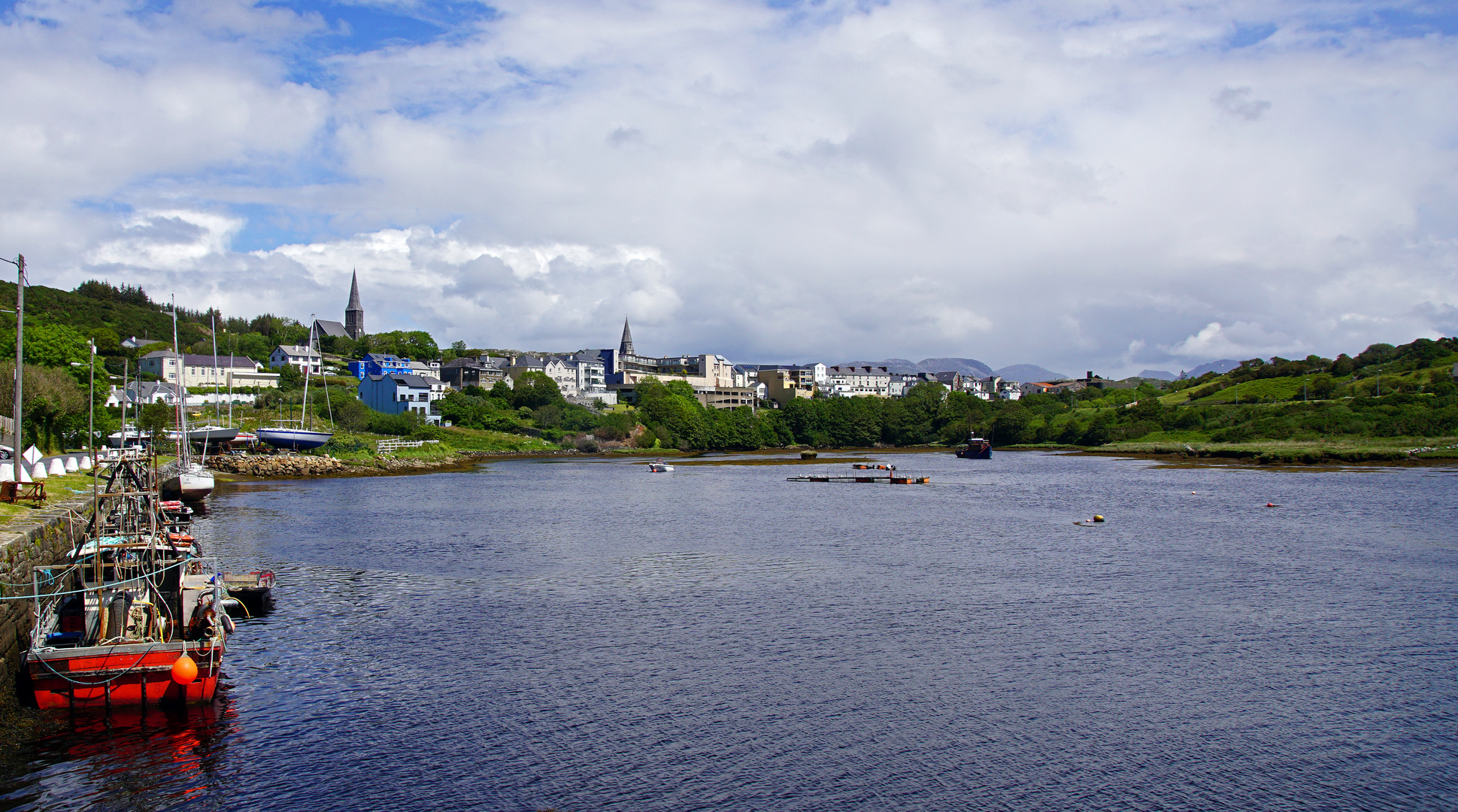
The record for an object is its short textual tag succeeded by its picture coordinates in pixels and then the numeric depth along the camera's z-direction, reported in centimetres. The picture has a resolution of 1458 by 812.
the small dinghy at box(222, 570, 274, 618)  2858
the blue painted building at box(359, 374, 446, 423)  14200
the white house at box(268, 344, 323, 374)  16100
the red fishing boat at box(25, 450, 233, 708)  1877
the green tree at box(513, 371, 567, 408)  16225
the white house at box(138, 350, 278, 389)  14200
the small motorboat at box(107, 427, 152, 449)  8338
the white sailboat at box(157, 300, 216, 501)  5600
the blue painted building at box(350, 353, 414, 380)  16338
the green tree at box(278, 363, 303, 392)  14200
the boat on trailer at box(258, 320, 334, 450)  10012
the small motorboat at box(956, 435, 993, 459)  13850
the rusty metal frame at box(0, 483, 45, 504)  3198
